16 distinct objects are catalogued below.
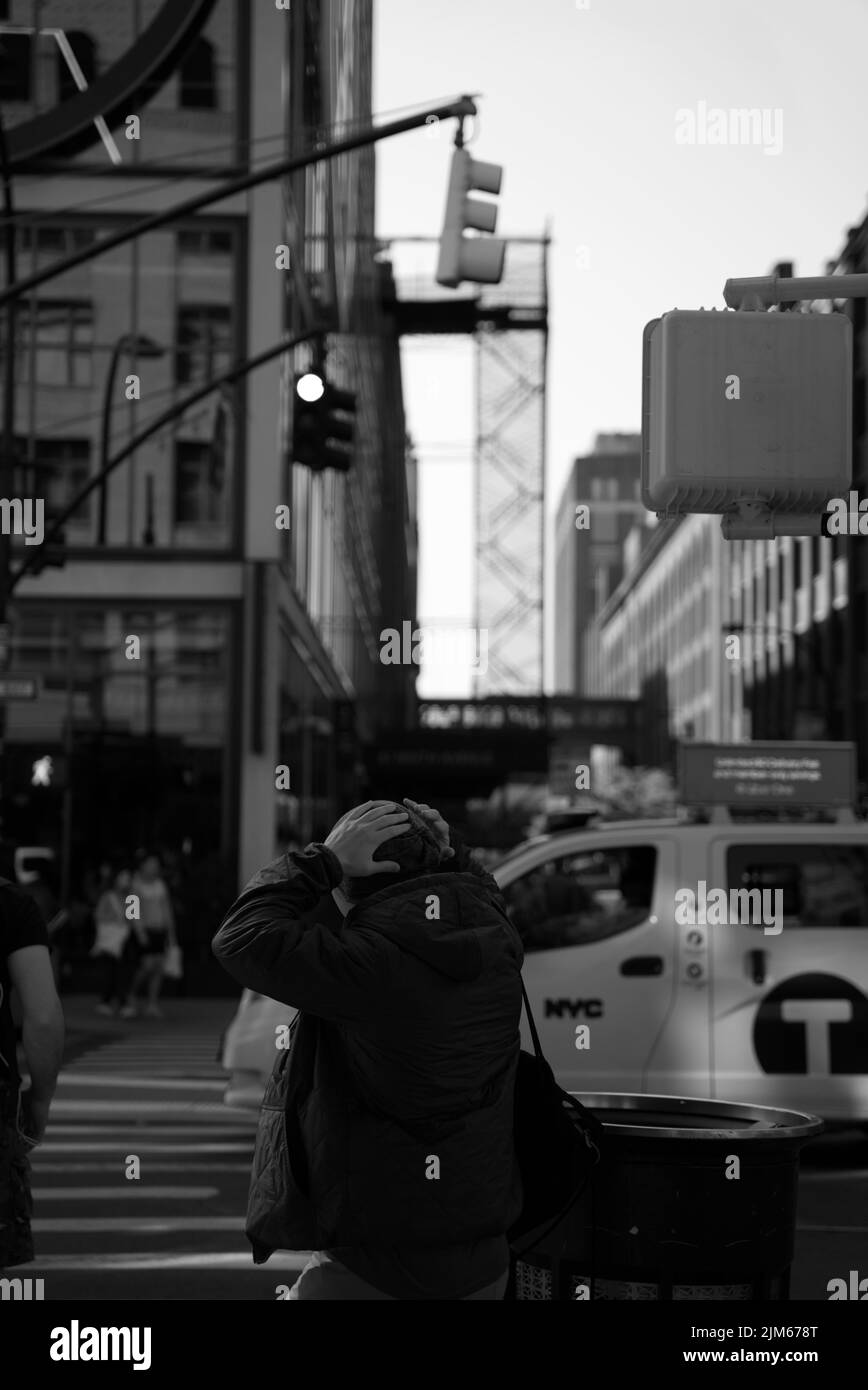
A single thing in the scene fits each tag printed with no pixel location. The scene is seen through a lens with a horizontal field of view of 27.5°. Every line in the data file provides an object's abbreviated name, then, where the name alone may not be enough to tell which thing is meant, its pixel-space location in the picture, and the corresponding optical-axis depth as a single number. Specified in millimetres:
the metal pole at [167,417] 14773
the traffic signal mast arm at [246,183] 10906
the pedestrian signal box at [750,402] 4551
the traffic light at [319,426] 14141
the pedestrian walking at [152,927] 20047
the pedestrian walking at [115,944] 19562
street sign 16672
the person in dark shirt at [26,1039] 4621
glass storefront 24172
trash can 4168
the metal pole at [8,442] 15391
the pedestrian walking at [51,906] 18328
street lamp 23141
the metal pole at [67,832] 24062
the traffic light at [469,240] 10422
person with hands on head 3709
